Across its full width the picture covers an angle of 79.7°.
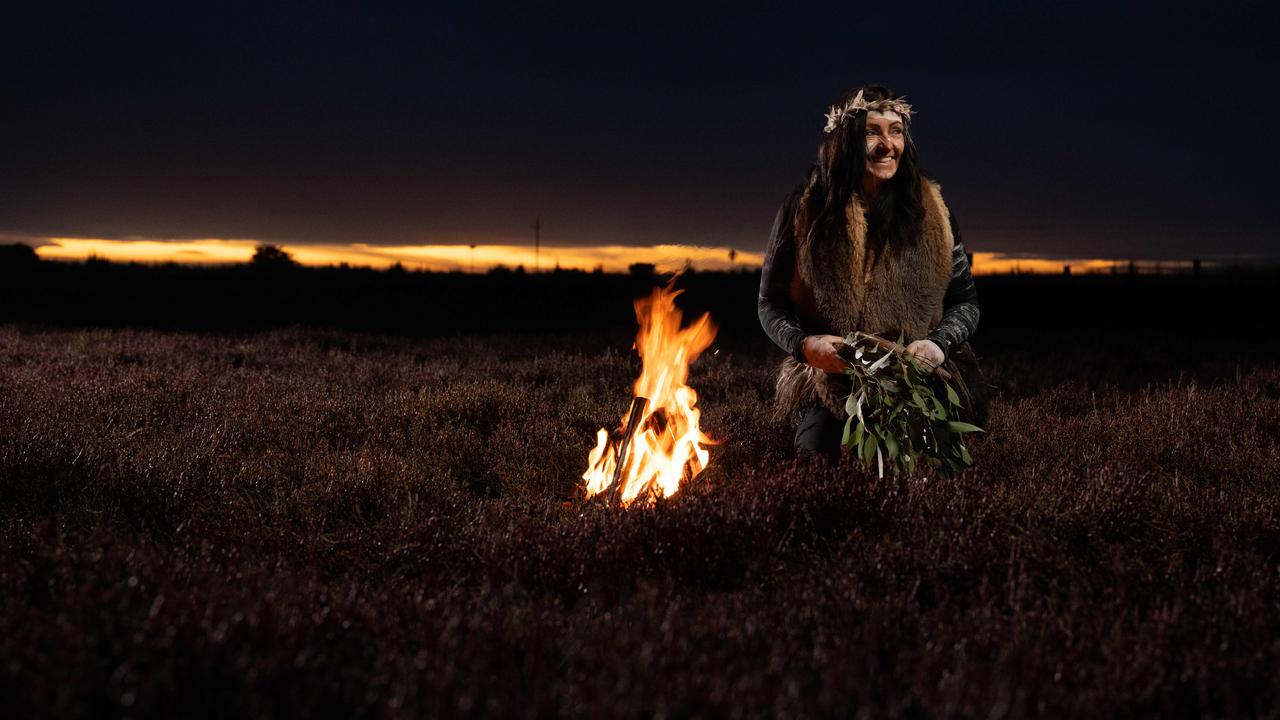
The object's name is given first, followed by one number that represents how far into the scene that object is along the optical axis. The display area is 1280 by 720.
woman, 3.49
